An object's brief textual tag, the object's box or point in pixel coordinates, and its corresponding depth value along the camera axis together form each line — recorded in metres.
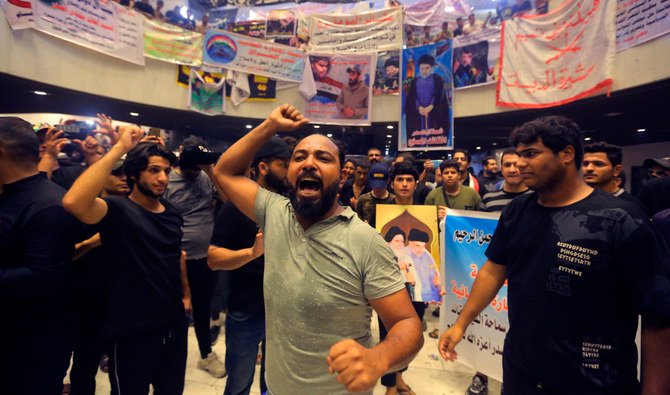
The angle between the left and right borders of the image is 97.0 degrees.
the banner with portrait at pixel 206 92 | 8.29
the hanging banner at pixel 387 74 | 8.54
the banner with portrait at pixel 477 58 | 7.26
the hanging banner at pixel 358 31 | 8.32
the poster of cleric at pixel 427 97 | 7.94
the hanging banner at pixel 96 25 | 5.76
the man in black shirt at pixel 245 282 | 1.96
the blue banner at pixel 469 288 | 2.56
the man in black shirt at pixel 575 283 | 1.22
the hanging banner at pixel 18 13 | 5.28
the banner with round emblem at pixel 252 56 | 8.05
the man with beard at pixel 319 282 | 1.09
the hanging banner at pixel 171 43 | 7.44
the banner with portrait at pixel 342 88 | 8.64
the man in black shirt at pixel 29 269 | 1.43
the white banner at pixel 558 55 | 5.60
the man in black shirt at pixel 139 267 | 1.64
